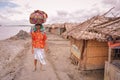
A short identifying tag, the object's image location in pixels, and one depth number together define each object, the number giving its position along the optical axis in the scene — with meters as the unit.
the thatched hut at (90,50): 4.17
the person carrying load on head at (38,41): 3.35
